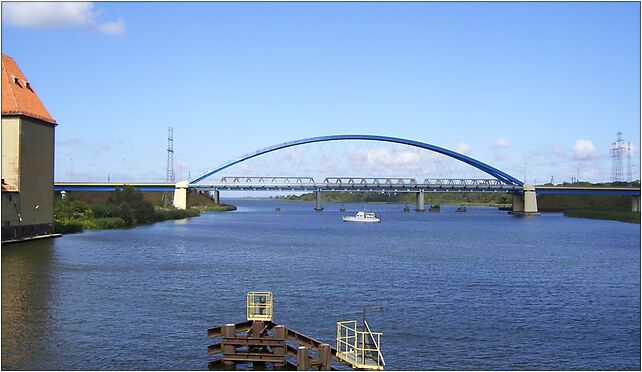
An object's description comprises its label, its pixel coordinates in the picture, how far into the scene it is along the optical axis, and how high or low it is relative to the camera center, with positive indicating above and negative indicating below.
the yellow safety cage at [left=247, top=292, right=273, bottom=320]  20.00 -2.99
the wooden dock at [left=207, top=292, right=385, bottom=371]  17.69 -3.72
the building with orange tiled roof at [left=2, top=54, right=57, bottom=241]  48.28 +3.23
